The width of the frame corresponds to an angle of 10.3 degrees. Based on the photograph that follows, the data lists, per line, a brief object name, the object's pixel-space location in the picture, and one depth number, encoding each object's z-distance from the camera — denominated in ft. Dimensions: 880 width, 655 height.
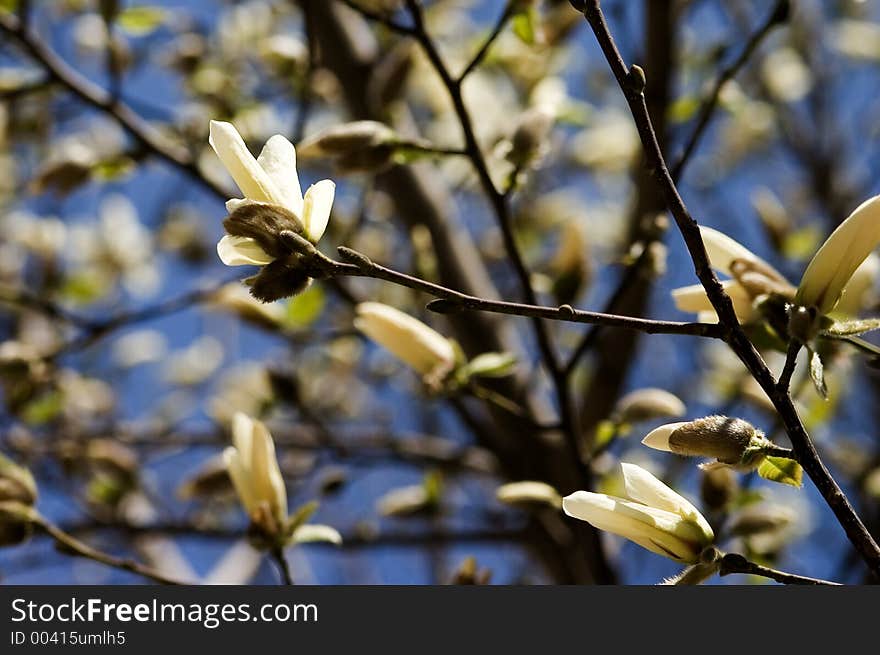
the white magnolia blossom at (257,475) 6.06
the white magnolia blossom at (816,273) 5.66
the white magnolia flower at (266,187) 5.69
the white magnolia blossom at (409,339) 6.24
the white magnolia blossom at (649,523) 5.68
